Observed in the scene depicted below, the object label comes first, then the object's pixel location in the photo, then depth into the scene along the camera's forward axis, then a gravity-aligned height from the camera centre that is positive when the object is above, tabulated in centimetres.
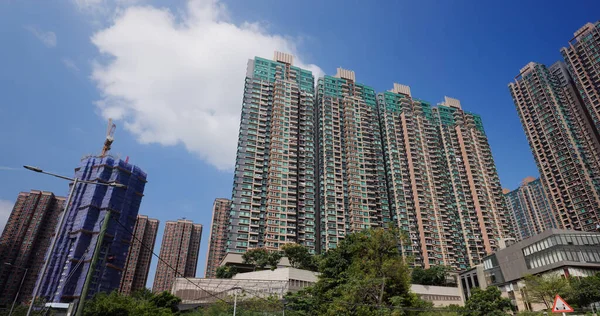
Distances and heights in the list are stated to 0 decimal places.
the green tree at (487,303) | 4312 +276
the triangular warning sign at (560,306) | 1372 +78
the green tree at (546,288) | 4431 +470
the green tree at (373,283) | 3211 +391
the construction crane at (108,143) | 12088 +5855
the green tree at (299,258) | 7475 +1337
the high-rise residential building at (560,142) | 9469 +5132
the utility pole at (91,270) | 1232 +183
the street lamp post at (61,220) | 1645 +533
